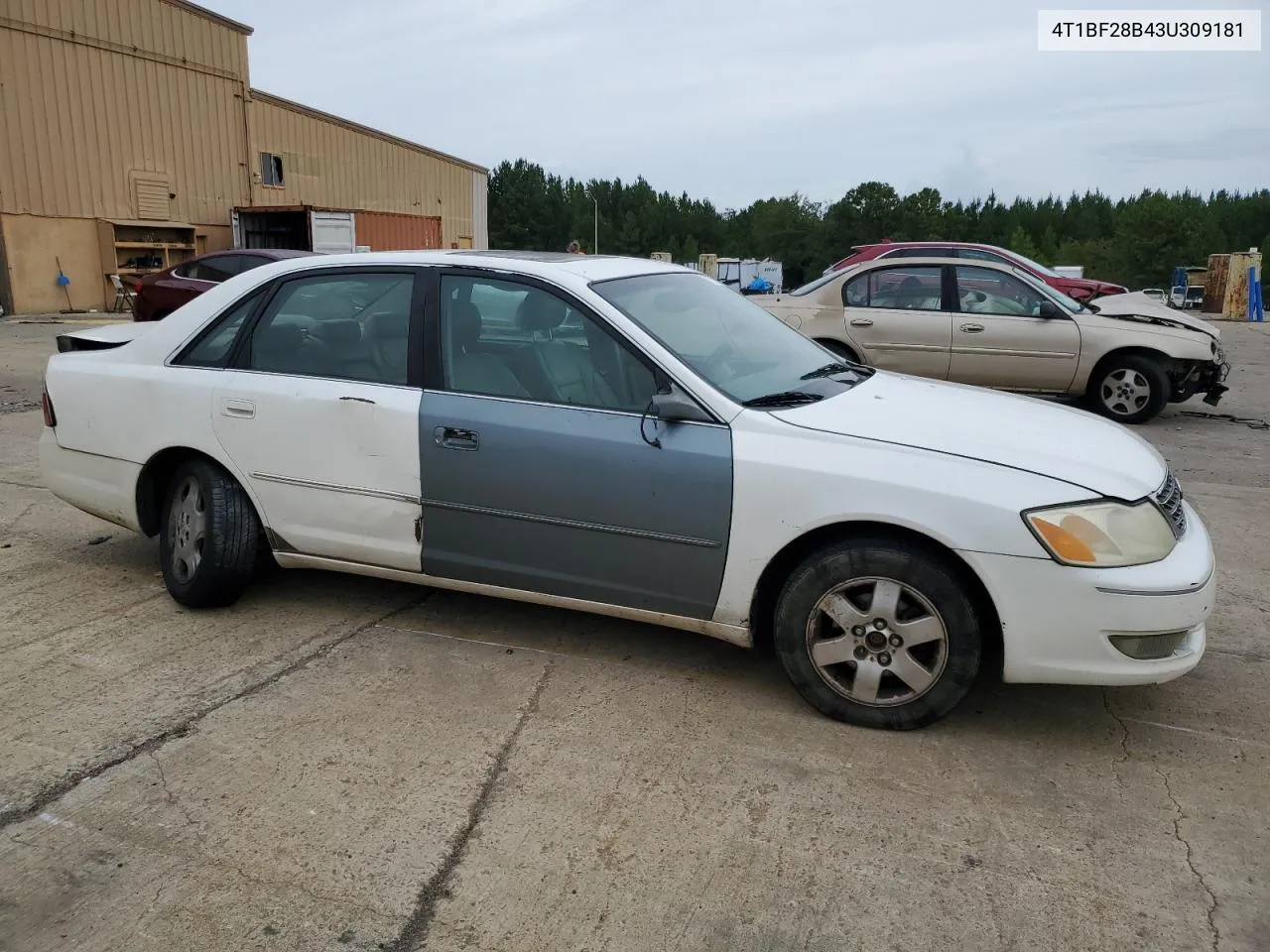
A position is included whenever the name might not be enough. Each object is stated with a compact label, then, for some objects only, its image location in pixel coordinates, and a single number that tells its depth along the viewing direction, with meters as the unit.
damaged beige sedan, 9.34
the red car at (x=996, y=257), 13.72
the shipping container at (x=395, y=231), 25.12
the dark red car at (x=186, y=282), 13.60
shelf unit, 23.70
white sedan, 3.19
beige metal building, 21.83
